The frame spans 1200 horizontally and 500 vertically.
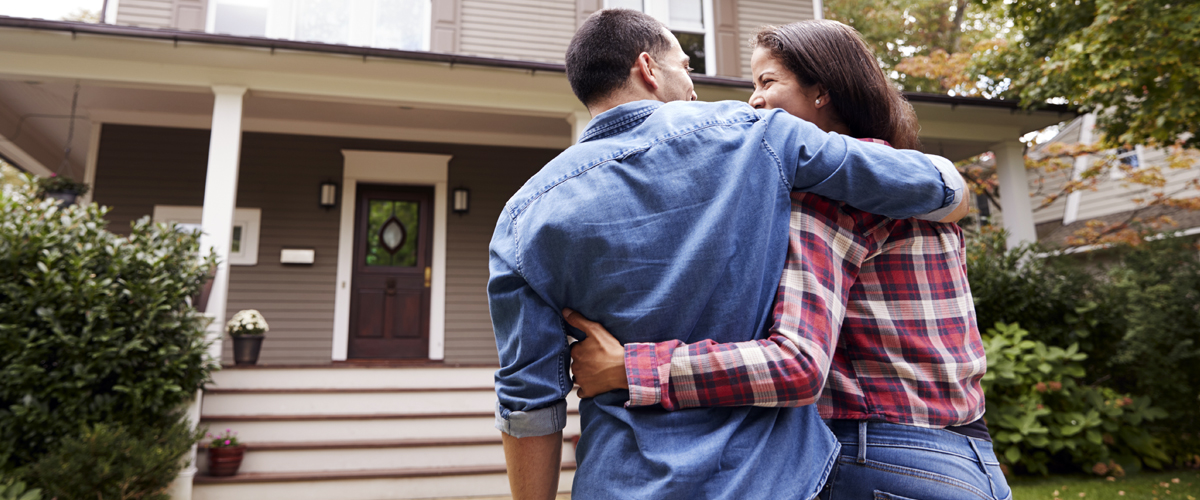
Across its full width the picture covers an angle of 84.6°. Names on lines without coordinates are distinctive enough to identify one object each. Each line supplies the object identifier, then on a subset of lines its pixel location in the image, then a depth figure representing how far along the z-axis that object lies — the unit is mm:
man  895
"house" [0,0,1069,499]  5020
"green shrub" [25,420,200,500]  3562
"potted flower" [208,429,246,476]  4562
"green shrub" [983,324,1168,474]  4969
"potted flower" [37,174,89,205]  5887
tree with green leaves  4957
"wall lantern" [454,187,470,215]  7598
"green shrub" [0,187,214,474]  3811
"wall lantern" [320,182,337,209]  7281
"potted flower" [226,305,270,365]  5582
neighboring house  10531
